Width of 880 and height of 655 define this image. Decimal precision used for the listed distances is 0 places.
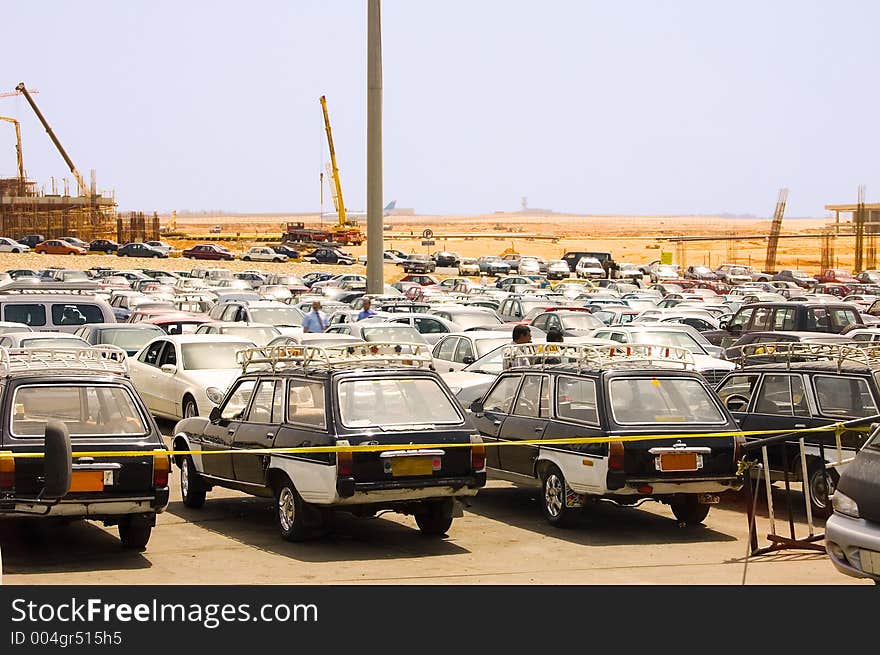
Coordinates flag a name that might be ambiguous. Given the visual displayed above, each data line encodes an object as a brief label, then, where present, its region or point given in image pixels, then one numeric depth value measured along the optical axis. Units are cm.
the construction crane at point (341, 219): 12788
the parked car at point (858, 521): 811
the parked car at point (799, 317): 2698
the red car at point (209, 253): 9919
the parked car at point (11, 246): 9700
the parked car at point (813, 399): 1359
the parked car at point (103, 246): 10364
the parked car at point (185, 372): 1912
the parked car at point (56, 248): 9669
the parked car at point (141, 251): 9750
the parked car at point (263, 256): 9756
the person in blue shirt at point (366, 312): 3025
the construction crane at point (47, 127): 16023
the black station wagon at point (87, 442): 1077
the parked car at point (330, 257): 9681
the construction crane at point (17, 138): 17512
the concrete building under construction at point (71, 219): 12912
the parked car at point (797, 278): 6620
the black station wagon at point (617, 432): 1243
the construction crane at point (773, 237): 10012
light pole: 3394
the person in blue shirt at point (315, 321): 2666
